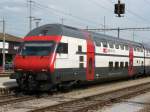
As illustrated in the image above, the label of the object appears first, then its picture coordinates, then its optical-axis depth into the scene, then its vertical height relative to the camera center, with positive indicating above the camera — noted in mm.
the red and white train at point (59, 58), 19312 +538
